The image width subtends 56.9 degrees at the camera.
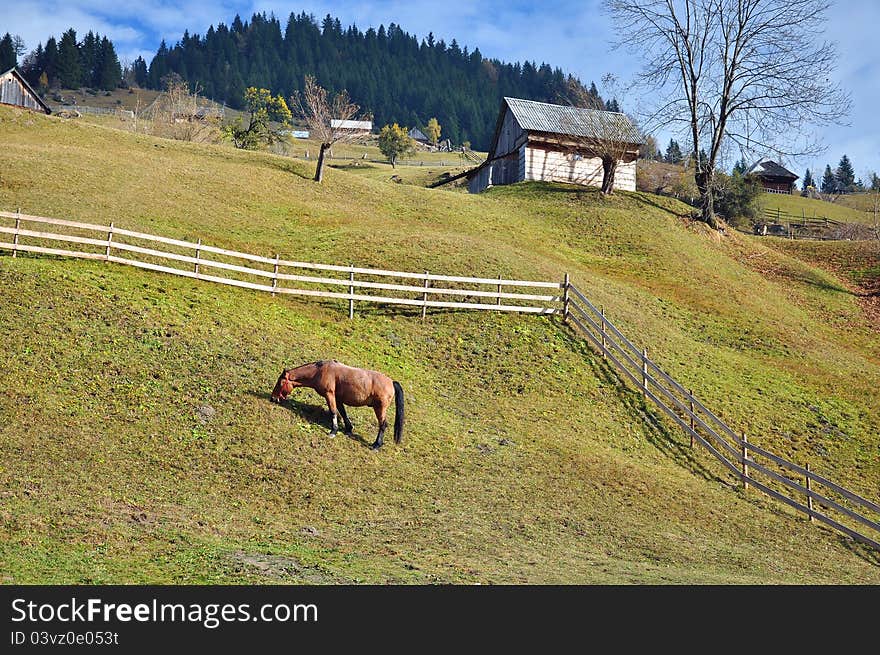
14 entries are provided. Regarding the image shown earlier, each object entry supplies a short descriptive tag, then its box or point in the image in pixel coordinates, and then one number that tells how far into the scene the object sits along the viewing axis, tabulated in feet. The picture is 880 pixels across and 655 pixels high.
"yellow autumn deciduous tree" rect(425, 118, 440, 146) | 604.49
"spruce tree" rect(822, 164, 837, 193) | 558.69
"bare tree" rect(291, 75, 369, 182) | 174.86
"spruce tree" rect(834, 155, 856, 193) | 535.19
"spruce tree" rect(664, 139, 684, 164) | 180.59
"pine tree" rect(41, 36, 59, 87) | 593.42
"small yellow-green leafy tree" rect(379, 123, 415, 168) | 390.42
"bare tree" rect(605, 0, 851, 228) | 169.89
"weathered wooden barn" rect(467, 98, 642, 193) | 189.98
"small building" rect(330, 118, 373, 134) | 194.29
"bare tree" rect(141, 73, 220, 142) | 242.17
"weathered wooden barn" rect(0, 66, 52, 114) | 209.36
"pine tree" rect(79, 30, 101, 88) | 620.49
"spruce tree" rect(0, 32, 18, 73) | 559.38
